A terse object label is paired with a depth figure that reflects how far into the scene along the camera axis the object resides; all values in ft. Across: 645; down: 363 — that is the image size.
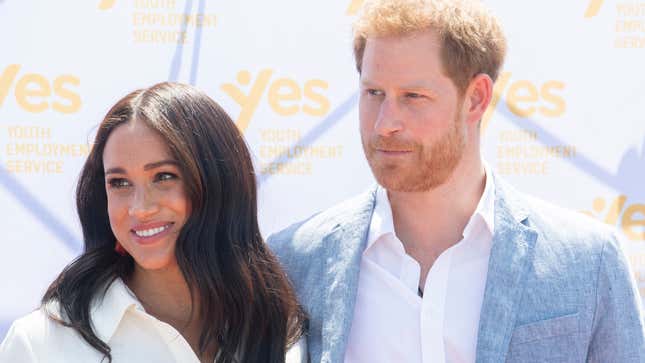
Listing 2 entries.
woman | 13.67
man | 14.37
